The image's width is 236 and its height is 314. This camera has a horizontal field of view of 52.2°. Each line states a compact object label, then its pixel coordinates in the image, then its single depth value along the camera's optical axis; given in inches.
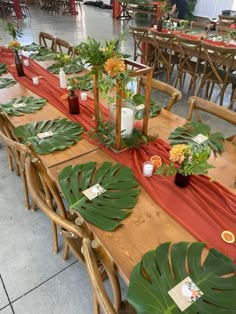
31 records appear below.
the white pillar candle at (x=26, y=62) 109.8
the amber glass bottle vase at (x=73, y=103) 70.1
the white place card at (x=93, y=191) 44.9
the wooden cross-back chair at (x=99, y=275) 27.4
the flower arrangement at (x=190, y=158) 43.4
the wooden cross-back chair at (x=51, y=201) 36.8
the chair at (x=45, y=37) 140.6
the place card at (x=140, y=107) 72.2
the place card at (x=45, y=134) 61.4
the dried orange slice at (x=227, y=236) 37.9
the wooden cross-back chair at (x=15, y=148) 51.3
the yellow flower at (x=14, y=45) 95.2
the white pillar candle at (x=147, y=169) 49.6
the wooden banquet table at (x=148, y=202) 36.9
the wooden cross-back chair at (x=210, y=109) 65.4
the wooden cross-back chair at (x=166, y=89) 75.2
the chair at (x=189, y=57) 134.7
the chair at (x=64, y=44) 125.4
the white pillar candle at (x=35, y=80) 90.6
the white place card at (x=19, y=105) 74.2
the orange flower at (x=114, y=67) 45.3
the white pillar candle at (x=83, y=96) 79.9
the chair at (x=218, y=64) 123.0
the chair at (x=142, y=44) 165.7
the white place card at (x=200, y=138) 59.9
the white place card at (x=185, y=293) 30.2
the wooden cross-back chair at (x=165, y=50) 150.4
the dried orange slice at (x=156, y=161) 53.1
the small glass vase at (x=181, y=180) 47.4
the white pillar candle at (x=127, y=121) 54.6
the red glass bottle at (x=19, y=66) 96.1
